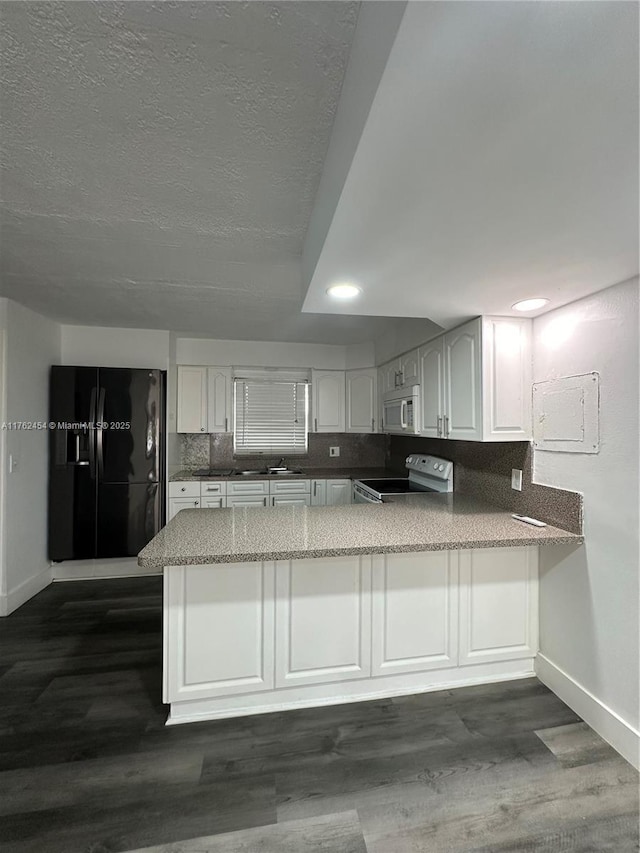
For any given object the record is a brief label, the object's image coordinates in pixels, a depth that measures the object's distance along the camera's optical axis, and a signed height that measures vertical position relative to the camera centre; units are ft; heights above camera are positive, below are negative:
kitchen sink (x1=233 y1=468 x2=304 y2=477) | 13.02 -1.72
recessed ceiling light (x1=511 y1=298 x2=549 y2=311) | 6.33 +2.09
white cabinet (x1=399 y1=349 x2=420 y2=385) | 10.25 +1.63
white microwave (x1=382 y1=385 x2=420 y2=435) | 10.00 +0.43
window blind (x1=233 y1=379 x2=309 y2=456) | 14.35 +0.32
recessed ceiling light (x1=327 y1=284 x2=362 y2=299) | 5.76 +2.12
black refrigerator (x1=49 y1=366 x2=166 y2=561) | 10.96 -1.09
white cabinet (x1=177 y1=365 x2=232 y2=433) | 13.35 +0.92
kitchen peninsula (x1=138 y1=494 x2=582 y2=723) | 5.89 -3.13
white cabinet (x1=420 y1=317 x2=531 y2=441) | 7.13 +0.88
